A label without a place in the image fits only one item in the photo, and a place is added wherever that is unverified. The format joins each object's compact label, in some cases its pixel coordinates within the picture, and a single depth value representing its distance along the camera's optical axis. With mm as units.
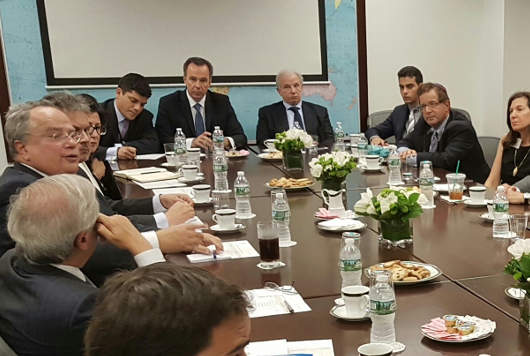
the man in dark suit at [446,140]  4035
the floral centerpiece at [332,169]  2861
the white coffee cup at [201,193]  3064
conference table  1503
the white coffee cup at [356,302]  1627
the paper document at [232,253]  2191
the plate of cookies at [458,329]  1453
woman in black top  3578
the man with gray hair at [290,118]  5488
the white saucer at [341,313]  1608
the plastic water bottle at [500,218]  2336
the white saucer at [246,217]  2762
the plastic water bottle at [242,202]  2773
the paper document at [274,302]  1690
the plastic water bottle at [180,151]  4219
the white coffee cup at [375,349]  1337
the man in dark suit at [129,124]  4598
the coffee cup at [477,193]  2807
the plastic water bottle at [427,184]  2850
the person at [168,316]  801
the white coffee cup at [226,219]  2545
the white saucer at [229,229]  2520
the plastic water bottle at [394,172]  3340
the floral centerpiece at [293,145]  3752
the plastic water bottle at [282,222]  2352
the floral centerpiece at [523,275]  1458
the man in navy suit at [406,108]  5324
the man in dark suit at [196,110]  5250
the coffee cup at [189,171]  3631
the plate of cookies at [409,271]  1827
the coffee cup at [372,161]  3818
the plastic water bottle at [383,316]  1459
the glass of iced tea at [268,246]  2076
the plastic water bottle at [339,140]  4242
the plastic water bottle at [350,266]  1795
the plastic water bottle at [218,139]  4805
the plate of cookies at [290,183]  3283
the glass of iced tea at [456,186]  2902
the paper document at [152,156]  4626
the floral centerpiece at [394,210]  2154
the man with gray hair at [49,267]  1360
